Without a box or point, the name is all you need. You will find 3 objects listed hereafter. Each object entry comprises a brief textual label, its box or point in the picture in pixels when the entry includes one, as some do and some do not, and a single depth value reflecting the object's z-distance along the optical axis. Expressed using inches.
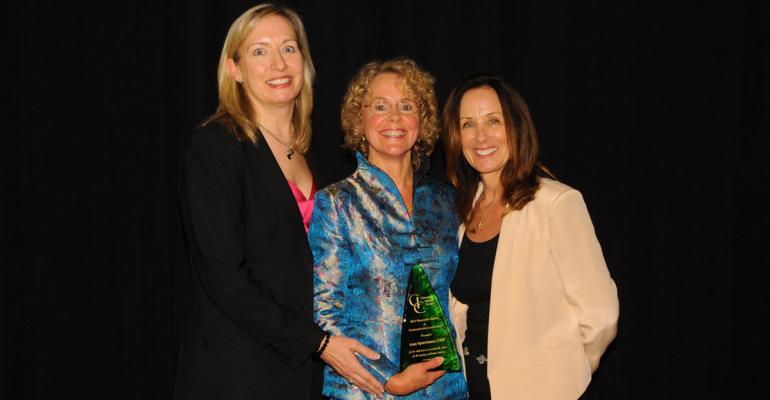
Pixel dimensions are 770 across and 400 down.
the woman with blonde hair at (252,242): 70.6
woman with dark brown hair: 74.0
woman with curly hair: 72.7
